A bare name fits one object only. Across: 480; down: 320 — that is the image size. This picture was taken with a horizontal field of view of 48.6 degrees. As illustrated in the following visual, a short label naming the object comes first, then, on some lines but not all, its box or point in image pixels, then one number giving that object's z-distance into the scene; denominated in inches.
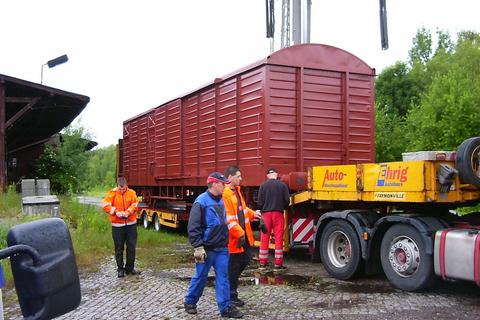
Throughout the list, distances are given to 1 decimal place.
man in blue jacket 219.9
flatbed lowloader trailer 245.0
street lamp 741.9
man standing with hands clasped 326.3
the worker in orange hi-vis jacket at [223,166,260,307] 233.8
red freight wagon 362.9
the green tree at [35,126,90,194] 776.3
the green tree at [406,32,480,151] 914.1
